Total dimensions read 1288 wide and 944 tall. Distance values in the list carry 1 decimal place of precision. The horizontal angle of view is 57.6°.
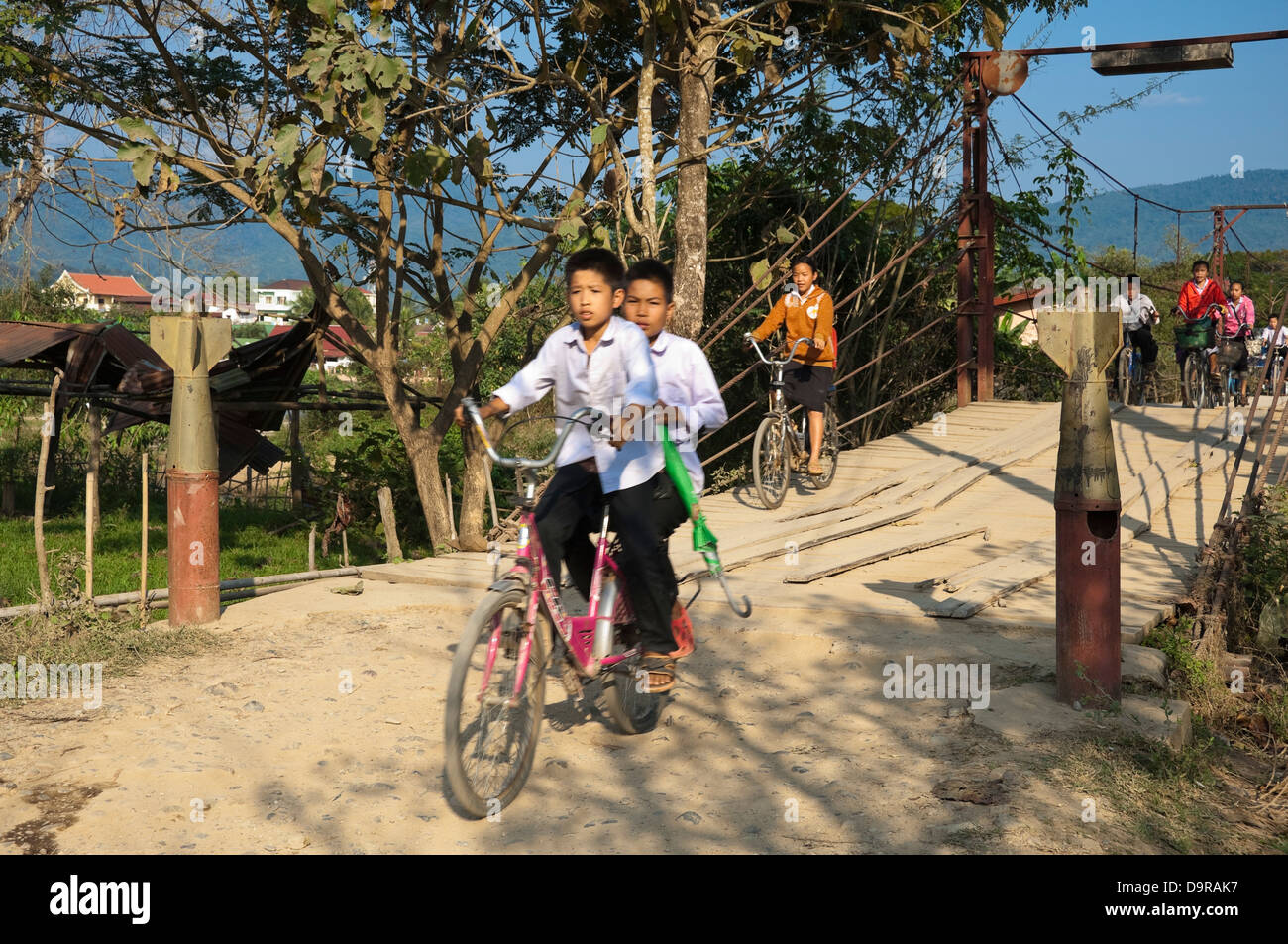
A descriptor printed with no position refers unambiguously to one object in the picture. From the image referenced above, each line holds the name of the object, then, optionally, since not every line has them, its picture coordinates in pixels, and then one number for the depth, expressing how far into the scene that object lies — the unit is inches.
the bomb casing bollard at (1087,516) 167.0
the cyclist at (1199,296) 510.0
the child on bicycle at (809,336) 343.6
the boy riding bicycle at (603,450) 159.5
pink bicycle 136.3
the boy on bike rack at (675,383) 169.9
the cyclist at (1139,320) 504.4
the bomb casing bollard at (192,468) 220.7
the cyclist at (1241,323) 519.2
